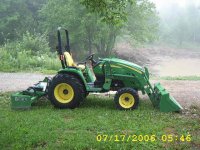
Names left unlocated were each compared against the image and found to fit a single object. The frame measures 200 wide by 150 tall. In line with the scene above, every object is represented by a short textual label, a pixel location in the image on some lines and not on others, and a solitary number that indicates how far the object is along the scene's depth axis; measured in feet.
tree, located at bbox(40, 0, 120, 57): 87.35
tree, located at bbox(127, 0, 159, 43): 90.89
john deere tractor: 25.60
